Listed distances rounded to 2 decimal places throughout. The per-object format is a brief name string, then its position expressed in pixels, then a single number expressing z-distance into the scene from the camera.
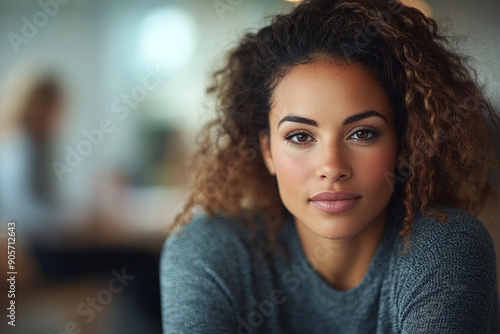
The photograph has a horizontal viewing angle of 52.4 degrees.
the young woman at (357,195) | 0.96
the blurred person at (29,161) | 2.16
